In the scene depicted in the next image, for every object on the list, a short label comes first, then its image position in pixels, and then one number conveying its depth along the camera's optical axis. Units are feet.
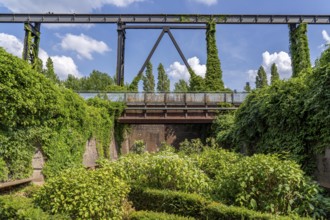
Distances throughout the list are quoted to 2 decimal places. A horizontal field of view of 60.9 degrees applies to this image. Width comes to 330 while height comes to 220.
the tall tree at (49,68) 145.89
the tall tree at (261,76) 211.20
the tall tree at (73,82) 199.17
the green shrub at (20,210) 13.20
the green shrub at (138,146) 71.64
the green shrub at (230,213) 12.94
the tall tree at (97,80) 197.57
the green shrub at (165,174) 19.38
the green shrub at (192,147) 53.36
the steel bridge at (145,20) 81.97
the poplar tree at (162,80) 193.47
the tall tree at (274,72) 202.08
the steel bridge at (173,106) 59.21
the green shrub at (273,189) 15.84
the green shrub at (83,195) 14.06
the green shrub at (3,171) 23.79
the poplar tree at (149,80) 183.11
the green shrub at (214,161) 25.52
